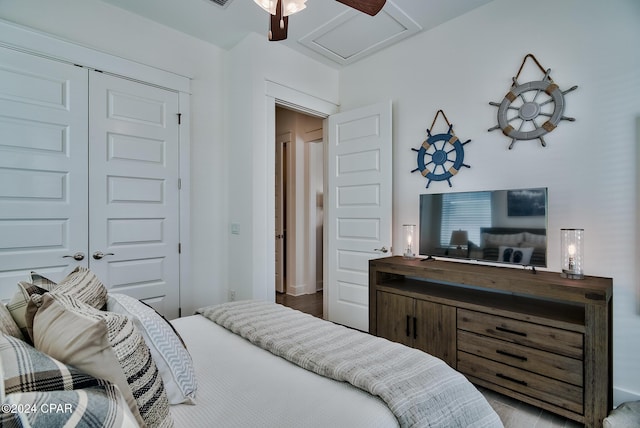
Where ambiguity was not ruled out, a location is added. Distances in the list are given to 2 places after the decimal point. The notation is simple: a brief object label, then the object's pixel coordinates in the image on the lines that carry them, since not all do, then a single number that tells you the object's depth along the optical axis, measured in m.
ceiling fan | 1.65
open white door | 3.16
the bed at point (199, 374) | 0.58
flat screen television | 2.14
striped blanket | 1.01
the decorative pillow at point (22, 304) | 0.92
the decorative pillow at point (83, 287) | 1.13
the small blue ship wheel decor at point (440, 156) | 2.79
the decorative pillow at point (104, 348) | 0.69
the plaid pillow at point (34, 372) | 0.54
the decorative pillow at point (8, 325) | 0.83
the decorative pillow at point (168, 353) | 1.01
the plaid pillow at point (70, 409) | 0.47
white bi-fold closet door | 2.18
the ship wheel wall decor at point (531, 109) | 2.27
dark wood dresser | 1.73
